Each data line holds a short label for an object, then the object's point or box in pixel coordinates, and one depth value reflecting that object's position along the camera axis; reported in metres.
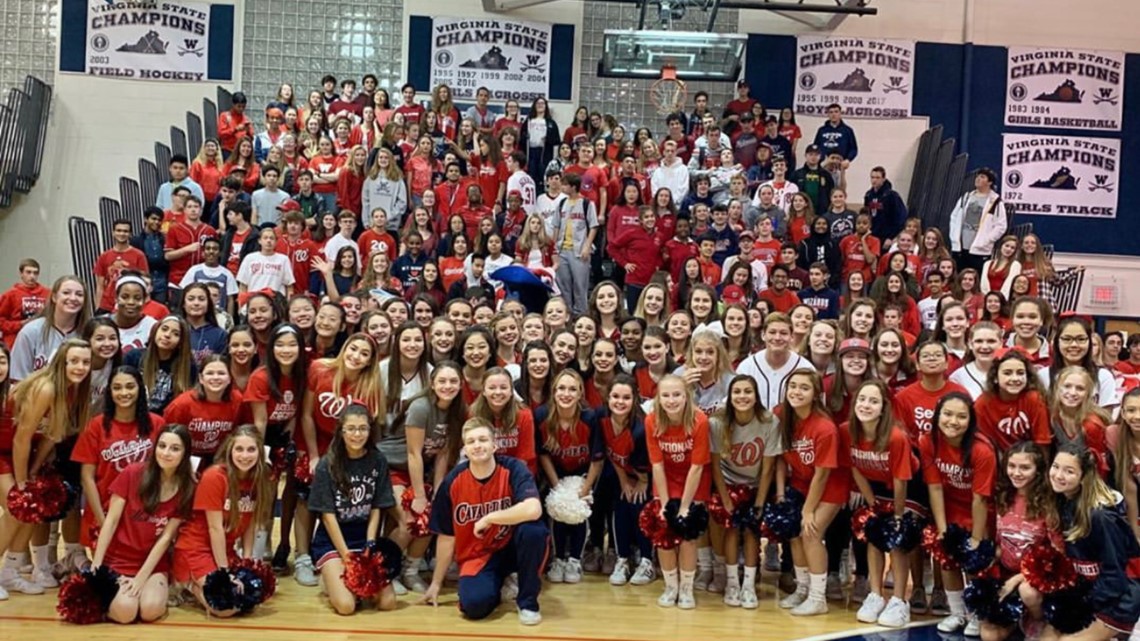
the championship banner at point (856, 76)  15.24
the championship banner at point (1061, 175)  15.30
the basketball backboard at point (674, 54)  12.11
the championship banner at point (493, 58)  15.15
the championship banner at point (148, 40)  14.72
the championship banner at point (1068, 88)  15.30
